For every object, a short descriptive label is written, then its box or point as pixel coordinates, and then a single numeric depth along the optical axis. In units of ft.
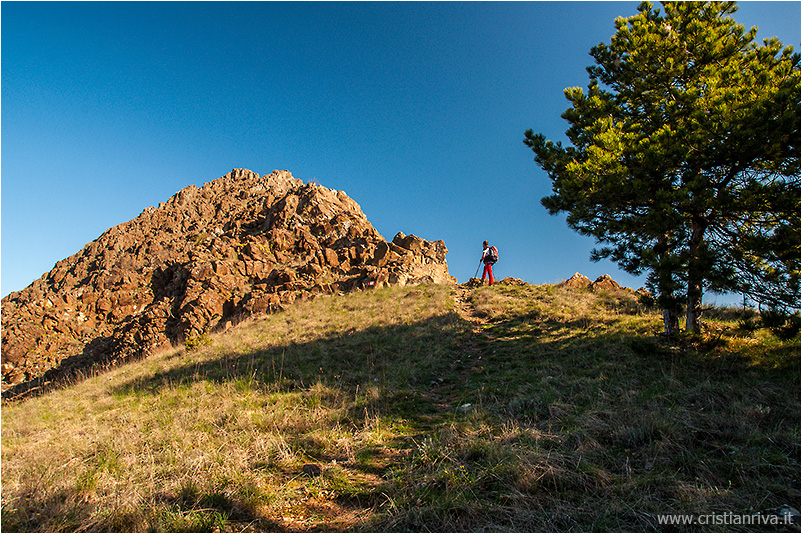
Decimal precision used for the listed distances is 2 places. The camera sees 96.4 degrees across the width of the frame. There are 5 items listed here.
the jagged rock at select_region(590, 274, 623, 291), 50.98
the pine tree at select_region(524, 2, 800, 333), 20.33
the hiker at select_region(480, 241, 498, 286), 58.85
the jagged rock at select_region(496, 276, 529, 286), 61.74
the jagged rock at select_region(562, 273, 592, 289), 54.58
